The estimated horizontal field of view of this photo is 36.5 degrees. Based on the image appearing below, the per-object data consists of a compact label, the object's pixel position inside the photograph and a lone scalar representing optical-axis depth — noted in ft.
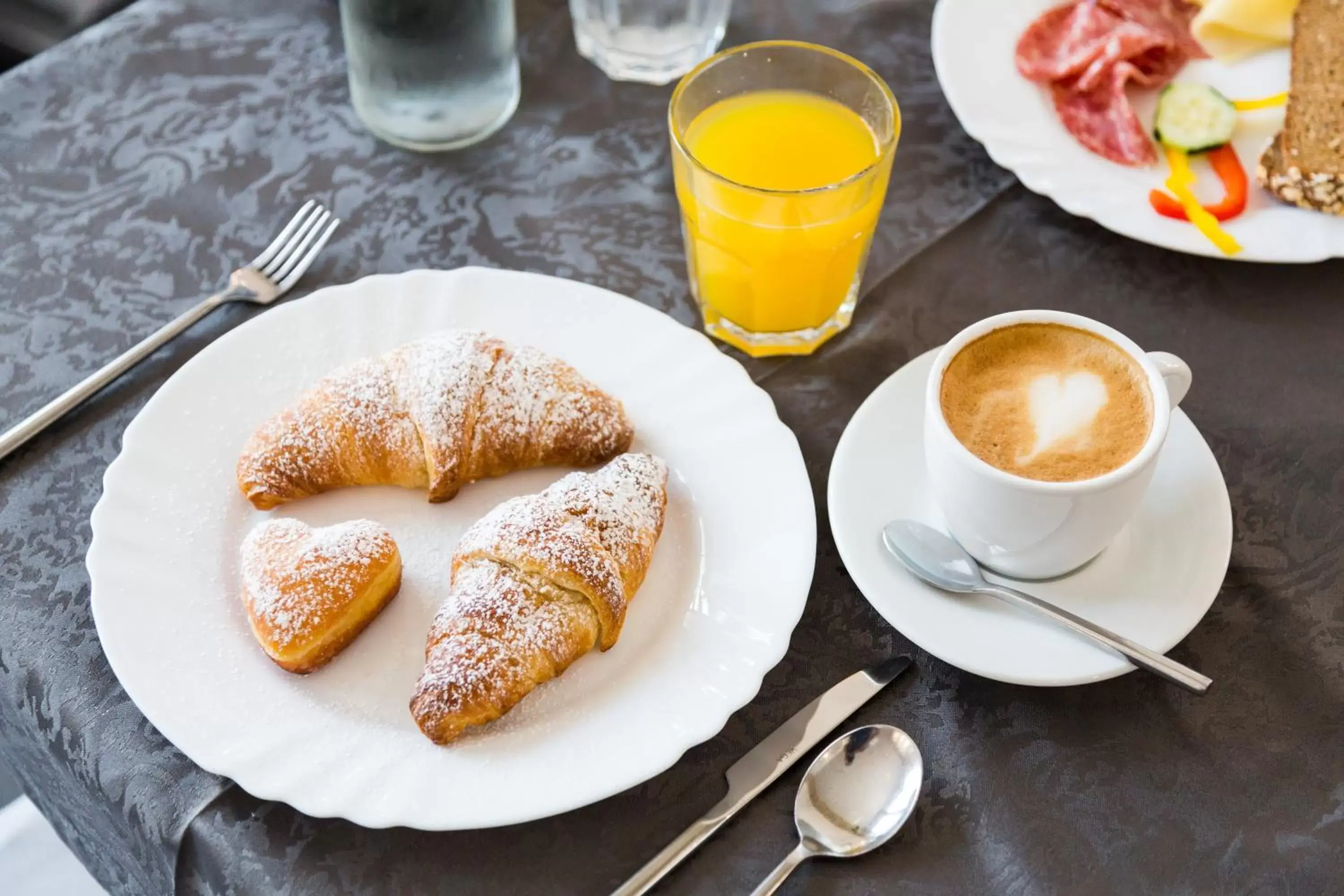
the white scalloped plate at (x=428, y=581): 2.04
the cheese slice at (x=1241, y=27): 2.83
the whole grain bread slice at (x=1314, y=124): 2.58
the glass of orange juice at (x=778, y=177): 2.42
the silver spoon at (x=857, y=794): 2.06
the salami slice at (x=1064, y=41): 2.77
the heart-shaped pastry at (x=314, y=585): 2.10
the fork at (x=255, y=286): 2.41
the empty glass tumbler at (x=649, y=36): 2.86
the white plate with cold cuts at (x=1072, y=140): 2.56
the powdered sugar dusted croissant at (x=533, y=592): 2.06
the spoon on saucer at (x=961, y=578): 2.09
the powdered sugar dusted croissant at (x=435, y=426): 2.25
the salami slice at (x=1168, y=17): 2.84
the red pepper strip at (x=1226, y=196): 2.61
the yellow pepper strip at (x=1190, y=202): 2.55
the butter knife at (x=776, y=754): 2.04
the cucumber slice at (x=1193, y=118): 2.72
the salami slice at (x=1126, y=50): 2.75
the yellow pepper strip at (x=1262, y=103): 2.80
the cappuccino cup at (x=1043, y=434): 2.11
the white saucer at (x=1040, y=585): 2.12
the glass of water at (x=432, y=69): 2.61
